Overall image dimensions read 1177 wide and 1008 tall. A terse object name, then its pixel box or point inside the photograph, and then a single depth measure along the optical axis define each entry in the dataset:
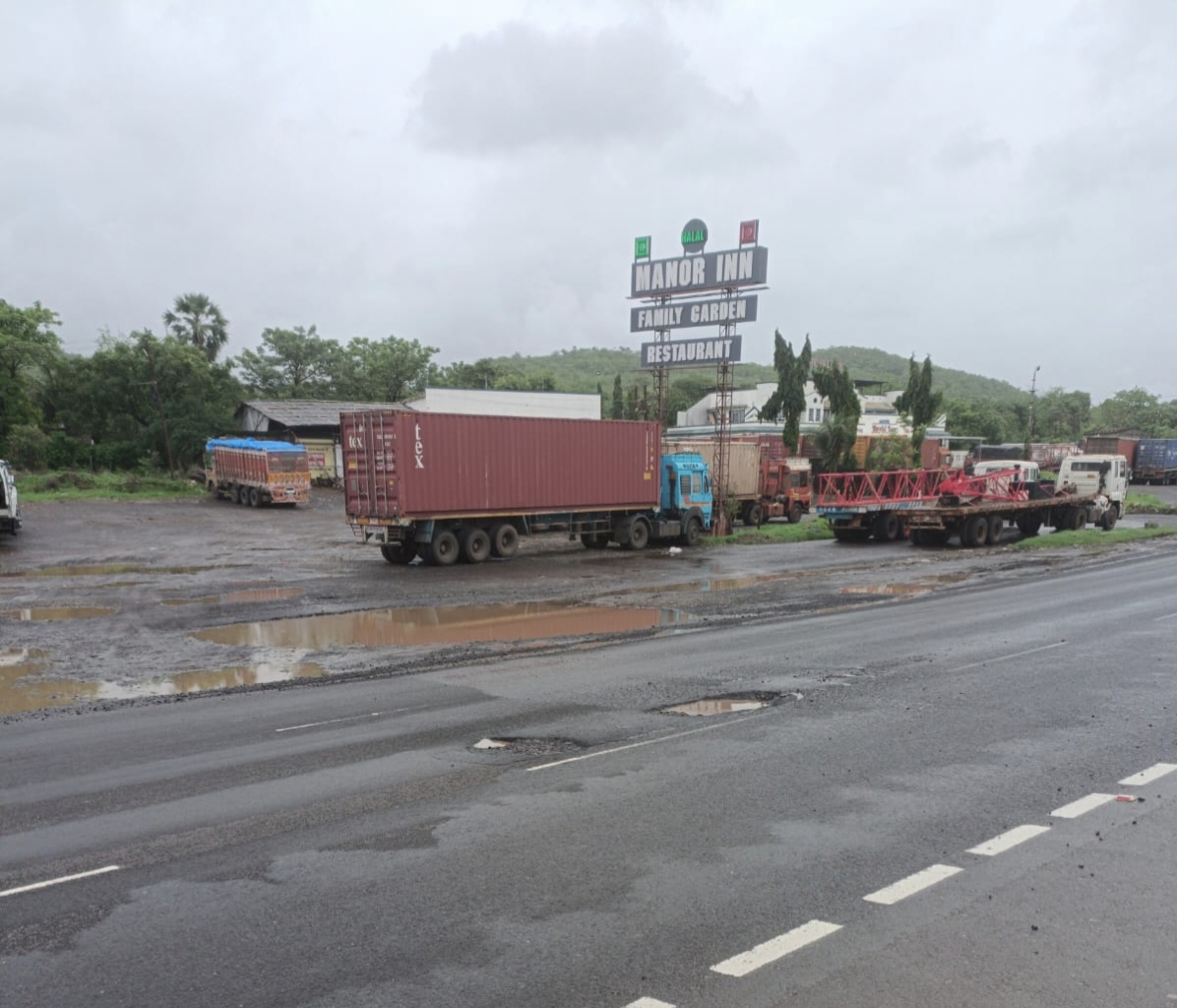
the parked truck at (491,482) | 23.80
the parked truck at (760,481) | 37.62
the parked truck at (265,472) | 42.22
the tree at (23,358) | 50.03
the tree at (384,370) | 71.19
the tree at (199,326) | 62.22
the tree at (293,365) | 71.88
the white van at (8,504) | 28.98
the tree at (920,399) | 71.31
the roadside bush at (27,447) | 49.62
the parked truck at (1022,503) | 29.84
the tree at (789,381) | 72.43
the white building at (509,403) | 52.66
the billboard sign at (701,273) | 32.78
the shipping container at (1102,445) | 63.66
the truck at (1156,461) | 67.94
